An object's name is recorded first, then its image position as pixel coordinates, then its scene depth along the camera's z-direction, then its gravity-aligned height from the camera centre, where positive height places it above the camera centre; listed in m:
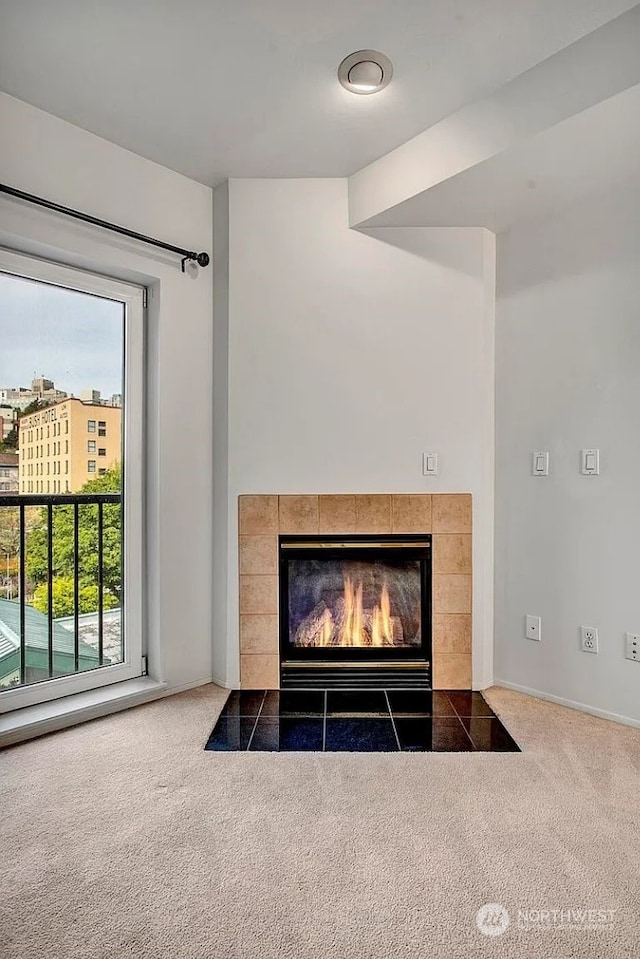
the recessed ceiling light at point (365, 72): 2.23 +1.52
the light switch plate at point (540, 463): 2.97 +0.06
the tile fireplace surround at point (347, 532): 3.14 -0.37
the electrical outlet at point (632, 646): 2.64 -0.74
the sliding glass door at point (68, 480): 2.64 -0.02
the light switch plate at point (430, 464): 3.15 +0.06
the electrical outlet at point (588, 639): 2.79 -0.75
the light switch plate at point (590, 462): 2.77 +0.06
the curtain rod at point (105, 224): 2.40 +1.11
